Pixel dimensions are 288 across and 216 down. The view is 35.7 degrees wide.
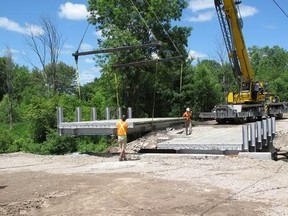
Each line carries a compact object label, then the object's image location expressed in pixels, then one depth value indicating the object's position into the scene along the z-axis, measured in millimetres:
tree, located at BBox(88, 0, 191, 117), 34219
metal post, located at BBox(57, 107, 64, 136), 21331
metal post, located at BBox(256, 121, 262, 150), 19528
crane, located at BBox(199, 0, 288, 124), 29094
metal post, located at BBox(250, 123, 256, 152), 18406
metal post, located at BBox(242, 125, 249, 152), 17734
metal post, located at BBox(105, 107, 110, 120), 26012
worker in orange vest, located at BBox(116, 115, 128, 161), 17438
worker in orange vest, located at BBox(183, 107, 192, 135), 24688
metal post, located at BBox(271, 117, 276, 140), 21820
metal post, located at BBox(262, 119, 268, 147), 20464
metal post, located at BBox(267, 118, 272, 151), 21125
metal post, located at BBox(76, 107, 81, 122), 23583
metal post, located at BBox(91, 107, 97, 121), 25166
